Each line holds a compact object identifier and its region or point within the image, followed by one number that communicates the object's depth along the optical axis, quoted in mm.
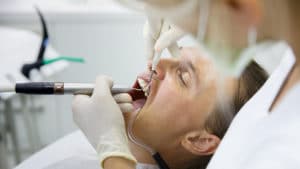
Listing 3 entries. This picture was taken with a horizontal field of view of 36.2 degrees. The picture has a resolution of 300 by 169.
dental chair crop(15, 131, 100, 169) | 1546
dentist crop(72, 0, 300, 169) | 678
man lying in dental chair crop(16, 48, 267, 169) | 1337
